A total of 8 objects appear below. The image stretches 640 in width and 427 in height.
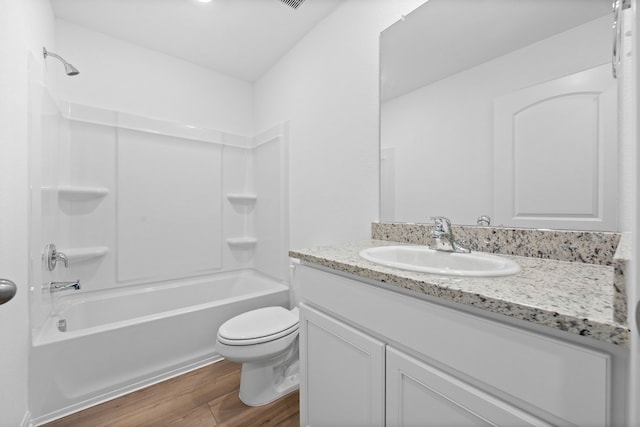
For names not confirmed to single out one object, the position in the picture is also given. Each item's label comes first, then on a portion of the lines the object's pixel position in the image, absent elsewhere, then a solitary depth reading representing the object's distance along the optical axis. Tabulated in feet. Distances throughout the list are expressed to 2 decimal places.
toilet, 4.60
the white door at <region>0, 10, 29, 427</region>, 3.36
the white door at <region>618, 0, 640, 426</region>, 0.94
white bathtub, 4.46
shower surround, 4.67
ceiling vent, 5.47
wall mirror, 2.84
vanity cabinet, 1.51
